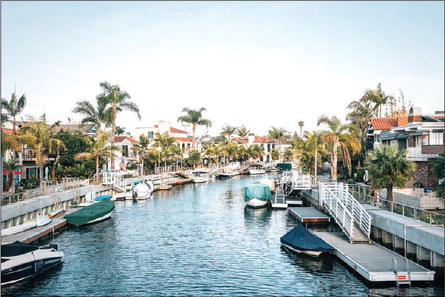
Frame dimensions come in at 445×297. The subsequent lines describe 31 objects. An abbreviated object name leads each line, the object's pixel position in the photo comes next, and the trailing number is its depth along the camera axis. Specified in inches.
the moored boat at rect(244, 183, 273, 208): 2055.9
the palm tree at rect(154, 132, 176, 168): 3823.8
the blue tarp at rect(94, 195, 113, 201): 2119.8
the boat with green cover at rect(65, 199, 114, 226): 1581.0
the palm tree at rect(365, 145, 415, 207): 1198.1
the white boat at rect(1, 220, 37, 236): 1290.6
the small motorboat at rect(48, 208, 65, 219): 1650.6
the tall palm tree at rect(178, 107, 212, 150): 4549.7
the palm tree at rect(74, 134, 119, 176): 2468.0
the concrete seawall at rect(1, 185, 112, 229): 1375.5
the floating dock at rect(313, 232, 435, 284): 862.6
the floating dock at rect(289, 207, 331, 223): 1635.1
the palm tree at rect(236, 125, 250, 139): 6244.6
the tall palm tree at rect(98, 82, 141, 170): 2893.7
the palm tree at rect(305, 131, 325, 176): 2201.8
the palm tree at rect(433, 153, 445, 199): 936.4
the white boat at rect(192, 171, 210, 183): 3782.0
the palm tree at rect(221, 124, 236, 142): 5792.3
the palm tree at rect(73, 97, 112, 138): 2849.4
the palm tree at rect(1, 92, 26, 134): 2185.0
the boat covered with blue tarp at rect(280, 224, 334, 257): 1106.1
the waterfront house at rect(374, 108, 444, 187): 1547.7
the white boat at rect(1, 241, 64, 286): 921.0
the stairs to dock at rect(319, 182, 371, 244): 1165.0
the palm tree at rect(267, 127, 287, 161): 6048.2
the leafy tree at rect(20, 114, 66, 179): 1909.4
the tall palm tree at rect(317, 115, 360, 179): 1973.4
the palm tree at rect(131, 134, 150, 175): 3545.8
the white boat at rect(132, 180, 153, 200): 2486.5
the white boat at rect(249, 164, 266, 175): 5019.7
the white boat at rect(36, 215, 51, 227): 1442.5
